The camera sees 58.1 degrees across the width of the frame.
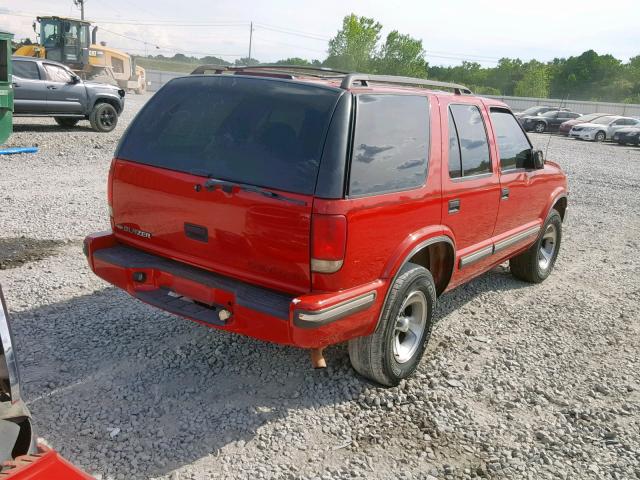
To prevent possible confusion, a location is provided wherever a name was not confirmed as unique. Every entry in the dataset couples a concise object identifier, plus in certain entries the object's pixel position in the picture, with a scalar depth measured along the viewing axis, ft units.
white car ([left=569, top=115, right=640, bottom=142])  94.84
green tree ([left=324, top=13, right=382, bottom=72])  234.93
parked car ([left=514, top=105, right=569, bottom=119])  113.60
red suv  10.02
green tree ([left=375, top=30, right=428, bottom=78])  245.65
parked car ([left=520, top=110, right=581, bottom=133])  107.14
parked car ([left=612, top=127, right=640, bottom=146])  89.76
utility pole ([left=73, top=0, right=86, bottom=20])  189.98
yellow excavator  75.66
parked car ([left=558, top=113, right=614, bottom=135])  102.94
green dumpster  34.27
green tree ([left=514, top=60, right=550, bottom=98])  249.55
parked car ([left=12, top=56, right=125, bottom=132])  44.32
